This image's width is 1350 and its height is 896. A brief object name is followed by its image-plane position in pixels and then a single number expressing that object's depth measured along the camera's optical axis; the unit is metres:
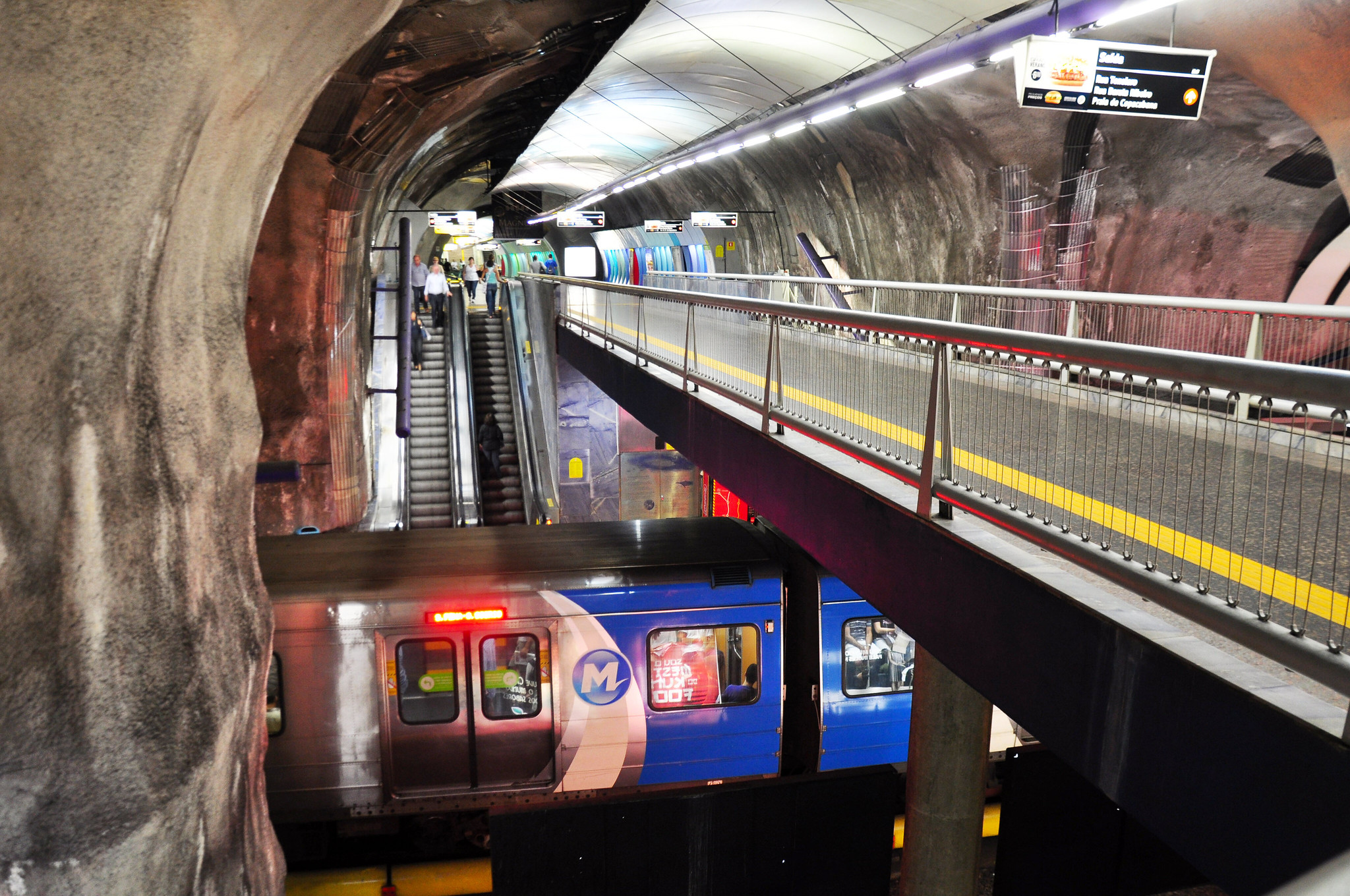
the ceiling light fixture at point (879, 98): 12.41
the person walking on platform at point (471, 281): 26.23
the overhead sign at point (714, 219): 26.91
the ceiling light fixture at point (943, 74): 10.68
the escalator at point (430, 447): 17.70
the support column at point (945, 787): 6.97
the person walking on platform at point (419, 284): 21.92
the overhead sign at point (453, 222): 26.09
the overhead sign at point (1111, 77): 9.12
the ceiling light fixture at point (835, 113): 14.22
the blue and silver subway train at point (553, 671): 8.04
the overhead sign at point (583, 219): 35.45
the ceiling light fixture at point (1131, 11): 8.33
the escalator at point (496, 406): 19.02
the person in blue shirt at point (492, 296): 24.24
